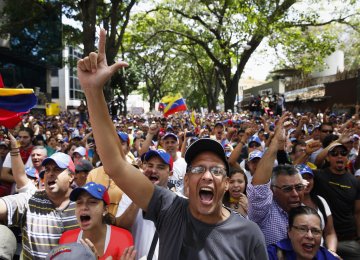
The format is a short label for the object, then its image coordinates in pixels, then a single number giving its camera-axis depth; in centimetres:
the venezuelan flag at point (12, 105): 411
